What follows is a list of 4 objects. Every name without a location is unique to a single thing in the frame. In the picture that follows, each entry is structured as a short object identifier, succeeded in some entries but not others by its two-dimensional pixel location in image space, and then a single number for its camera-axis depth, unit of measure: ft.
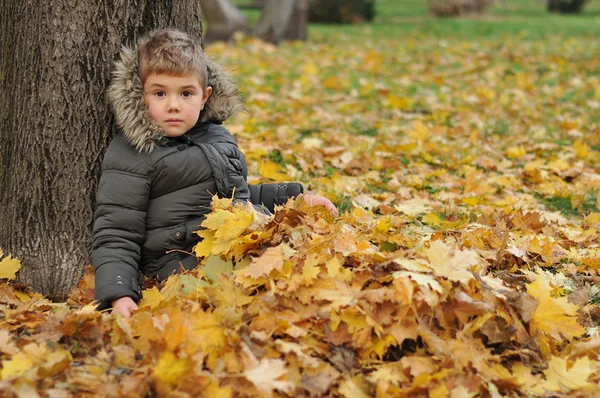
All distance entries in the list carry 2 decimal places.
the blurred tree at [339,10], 62.49
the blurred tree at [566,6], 73.46
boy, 9.31
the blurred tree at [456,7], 67.05
